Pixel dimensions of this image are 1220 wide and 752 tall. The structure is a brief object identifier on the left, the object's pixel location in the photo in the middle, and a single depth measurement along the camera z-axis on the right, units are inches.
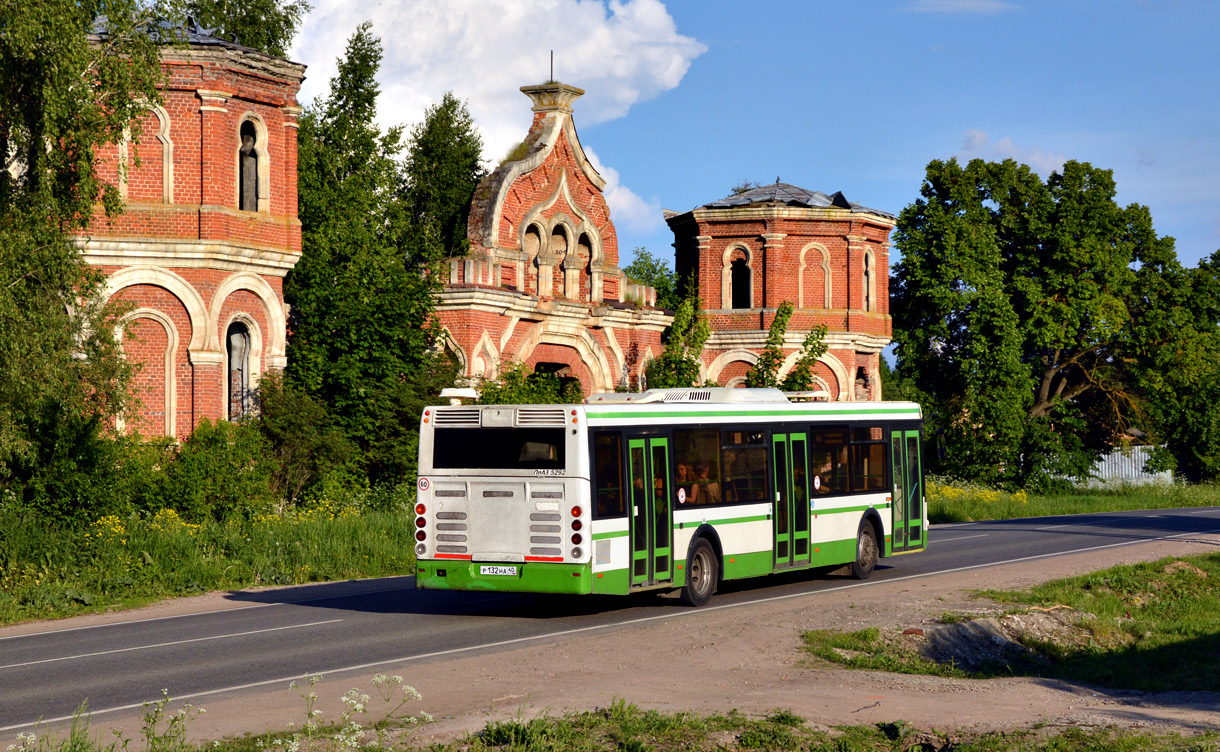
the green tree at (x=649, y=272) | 2878.9
